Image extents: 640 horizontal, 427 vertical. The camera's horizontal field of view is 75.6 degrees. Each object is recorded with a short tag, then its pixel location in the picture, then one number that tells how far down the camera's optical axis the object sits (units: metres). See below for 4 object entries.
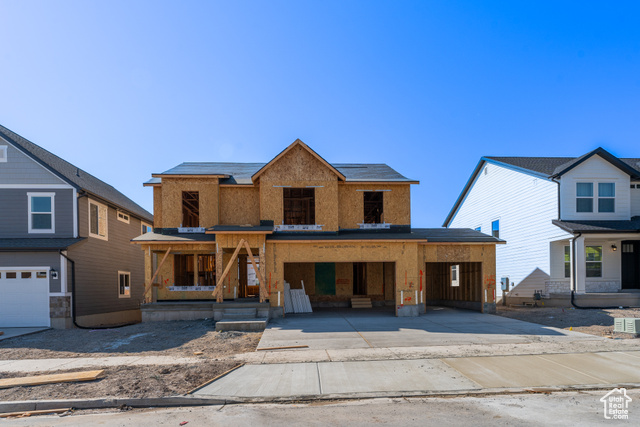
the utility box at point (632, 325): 11.97
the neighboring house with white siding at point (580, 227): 18.62
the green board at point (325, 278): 21.31
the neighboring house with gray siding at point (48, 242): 16.17
